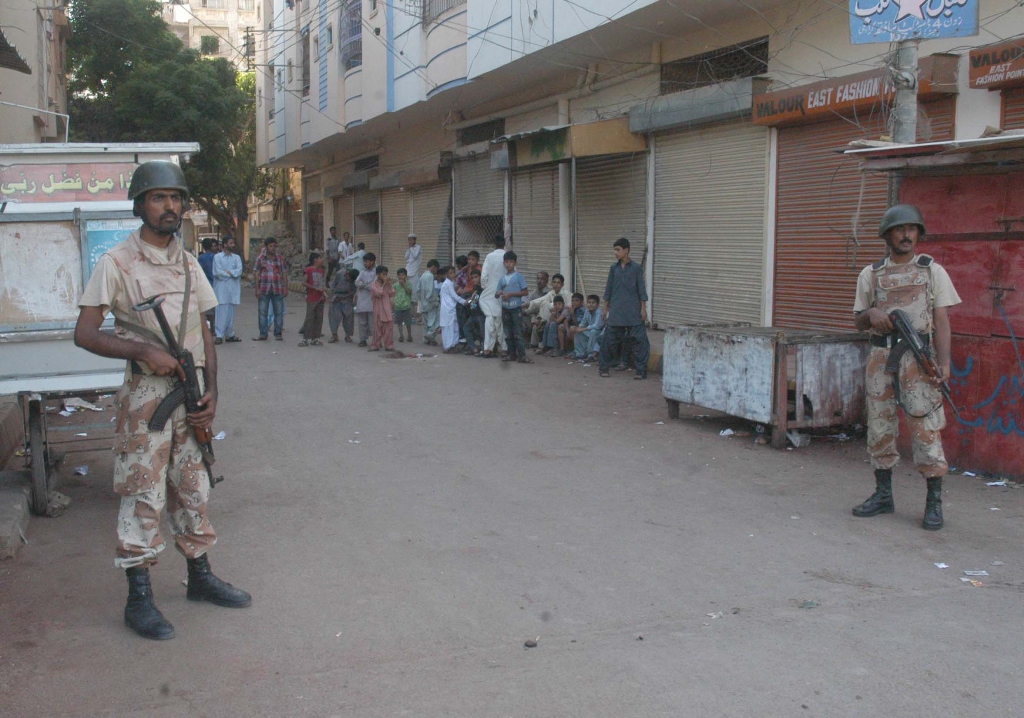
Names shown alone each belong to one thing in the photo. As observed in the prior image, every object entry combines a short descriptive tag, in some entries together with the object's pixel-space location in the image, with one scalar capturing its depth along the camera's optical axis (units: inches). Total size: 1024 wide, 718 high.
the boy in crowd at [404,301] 634.8
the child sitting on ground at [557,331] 554.9
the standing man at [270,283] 619.2
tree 1013.8
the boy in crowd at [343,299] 626.5
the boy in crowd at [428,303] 629.6
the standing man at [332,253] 1061.1
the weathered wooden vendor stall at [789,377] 301.0
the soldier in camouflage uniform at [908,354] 217.9
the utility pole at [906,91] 279.6
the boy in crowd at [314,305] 606.9
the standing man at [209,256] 640.4
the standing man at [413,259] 787.4
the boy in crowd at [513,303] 518.9
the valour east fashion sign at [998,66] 317.4
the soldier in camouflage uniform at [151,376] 152.8
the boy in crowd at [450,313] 572.1
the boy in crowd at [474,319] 561.0
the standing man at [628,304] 450.9
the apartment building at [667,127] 404.8
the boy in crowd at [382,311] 578.6
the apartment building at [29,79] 614.5
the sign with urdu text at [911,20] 268.7
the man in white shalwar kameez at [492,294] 540.4
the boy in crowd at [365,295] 599.5
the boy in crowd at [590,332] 523.8
